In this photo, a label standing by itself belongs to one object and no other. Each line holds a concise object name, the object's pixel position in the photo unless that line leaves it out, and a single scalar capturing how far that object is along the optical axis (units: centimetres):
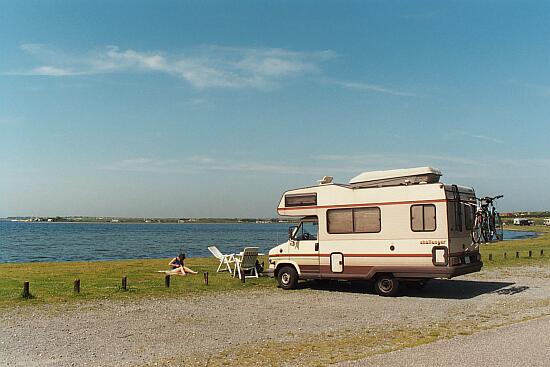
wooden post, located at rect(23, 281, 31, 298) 1397
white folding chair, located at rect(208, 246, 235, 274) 2069
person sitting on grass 2012
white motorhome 1416
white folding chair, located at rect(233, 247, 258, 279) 1925
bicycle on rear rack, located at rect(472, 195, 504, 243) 1535
